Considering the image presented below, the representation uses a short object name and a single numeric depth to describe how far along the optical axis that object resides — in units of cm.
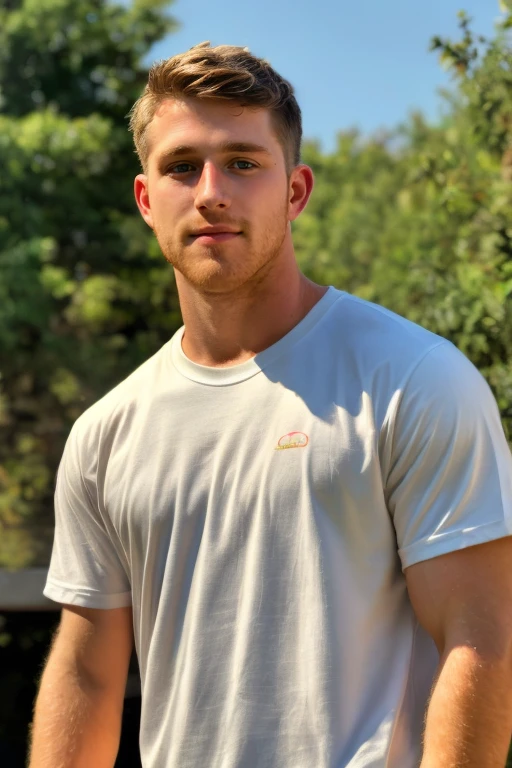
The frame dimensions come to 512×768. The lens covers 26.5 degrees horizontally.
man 199
